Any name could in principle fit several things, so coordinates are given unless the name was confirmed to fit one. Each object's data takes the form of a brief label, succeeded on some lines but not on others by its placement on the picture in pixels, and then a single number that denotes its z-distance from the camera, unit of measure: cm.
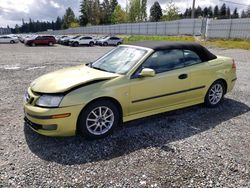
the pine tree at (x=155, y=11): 6634
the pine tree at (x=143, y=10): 5667
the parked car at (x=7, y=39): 3008
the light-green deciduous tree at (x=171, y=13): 4259
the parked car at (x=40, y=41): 2479
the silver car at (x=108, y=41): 2592
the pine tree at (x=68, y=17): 7769
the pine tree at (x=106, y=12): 6674
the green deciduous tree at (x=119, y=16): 5728
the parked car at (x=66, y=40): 2594
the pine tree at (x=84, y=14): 6610
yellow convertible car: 285
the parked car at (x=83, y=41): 2524
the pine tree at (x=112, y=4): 7041
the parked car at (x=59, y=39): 2850
